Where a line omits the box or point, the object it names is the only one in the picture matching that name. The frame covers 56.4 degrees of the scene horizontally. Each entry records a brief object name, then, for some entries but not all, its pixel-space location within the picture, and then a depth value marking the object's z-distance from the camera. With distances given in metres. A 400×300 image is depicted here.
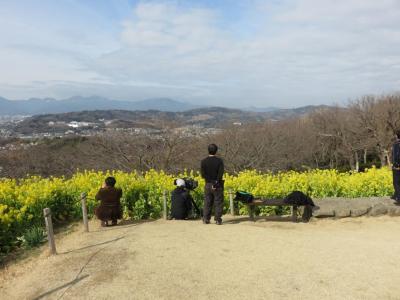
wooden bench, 8.73
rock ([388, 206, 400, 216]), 9.05
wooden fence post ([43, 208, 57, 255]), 6.32
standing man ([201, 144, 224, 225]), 8.15
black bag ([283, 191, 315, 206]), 8.62
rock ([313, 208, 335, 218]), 8.90
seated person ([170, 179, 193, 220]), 8.98
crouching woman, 8.34
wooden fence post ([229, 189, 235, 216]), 9.45
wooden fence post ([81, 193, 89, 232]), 8.00
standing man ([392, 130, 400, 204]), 9.06
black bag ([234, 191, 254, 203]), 8.74
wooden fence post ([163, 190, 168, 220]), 9.03
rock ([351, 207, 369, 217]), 9.02
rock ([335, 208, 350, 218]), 8.96
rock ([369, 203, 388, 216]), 9.05
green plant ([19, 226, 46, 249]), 7.39
